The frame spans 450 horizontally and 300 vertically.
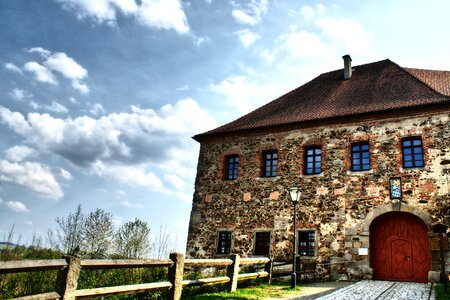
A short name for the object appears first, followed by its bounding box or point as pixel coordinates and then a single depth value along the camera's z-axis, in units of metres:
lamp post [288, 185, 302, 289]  10.77
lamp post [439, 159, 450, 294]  12.05
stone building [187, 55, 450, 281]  12.42
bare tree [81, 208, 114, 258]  19.83
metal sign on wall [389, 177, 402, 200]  12.56
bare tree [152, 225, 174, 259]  17.33
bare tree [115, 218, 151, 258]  19.84
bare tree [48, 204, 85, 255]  18.35
